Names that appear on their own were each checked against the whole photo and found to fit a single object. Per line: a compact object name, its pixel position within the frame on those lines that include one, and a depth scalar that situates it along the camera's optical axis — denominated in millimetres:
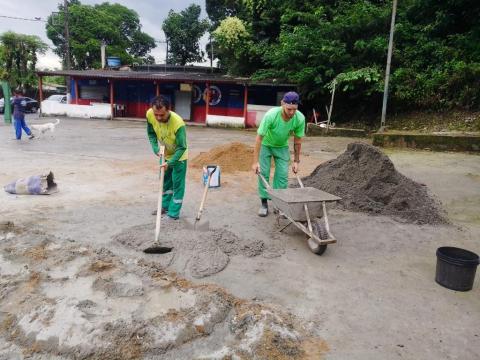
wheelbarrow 3869
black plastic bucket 3256
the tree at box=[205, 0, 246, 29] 27700
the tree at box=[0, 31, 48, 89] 31875
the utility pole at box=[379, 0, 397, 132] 13677
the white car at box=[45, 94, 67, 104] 26391
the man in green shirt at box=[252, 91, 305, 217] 4773
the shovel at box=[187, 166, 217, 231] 4391
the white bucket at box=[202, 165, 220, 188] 6777
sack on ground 5805
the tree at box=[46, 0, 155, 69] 37719
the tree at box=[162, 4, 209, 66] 34562
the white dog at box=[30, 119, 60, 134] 12751
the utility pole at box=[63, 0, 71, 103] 26594
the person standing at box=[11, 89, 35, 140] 11859
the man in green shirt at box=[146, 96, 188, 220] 4324
